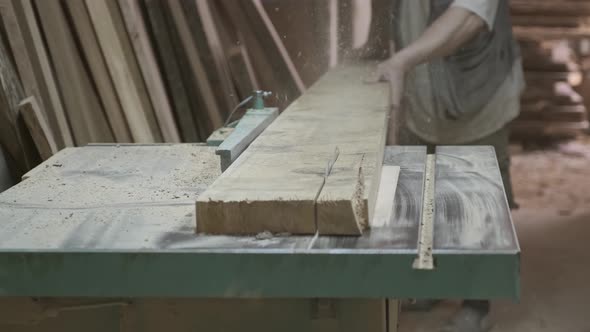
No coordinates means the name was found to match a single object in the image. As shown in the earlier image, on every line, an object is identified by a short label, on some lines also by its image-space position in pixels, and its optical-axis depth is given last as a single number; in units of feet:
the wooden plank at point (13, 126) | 7.84
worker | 10.84
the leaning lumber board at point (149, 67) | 9.60
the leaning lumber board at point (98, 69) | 9.25
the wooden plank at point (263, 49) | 10.86
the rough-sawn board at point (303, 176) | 4.62
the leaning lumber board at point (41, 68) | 8.61
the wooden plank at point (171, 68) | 10.18
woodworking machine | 4.38
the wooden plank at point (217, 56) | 10.47
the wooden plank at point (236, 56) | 10.79
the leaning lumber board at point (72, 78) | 9.05
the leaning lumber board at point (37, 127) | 7.99
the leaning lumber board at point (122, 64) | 9.30
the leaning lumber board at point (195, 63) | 10.15
